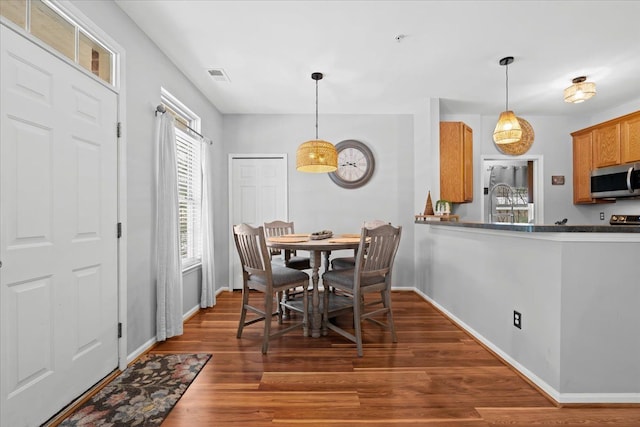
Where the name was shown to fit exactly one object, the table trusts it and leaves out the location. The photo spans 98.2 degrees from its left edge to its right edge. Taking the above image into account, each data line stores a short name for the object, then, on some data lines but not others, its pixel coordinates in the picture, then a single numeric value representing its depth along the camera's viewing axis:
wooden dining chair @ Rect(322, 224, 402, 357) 2.21
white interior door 4.18
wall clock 4.17
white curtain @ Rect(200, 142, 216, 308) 3.32
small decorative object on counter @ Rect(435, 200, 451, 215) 3.45
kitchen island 1.60
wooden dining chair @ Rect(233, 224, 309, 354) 2.22
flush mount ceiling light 3.01
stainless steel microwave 3.39
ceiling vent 2.91
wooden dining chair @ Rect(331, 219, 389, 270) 3.04
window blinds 3.10
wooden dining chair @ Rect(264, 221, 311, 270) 3.15
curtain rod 2.42
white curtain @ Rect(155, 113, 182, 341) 2.38
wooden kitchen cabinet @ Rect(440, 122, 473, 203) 3.77
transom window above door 1.38
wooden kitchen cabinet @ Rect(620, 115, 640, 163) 3.41
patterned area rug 1.51
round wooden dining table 2.34
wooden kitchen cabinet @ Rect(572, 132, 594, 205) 4.04
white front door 1.31
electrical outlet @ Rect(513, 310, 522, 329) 1.93
